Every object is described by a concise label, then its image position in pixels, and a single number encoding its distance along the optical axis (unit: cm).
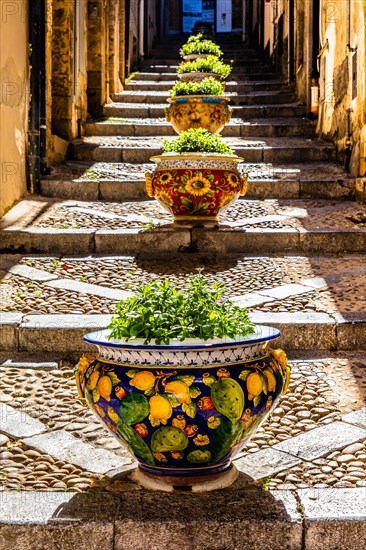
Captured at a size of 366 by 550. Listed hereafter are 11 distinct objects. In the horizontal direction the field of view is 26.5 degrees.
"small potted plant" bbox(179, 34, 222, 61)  1201
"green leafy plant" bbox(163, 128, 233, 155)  578
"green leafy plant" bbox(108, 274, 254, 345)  231
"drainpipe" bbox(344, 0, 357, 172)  786
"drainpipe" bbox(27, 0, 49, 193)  743
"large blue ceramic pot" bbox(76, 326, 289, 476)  226
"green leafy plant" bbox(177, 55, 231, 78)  1046
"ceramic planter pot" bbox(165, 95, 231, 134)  861
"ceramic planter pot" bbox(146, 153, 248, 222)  560
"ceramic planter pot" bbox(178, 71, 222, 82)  1036
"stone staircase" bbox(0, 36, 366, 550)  273
